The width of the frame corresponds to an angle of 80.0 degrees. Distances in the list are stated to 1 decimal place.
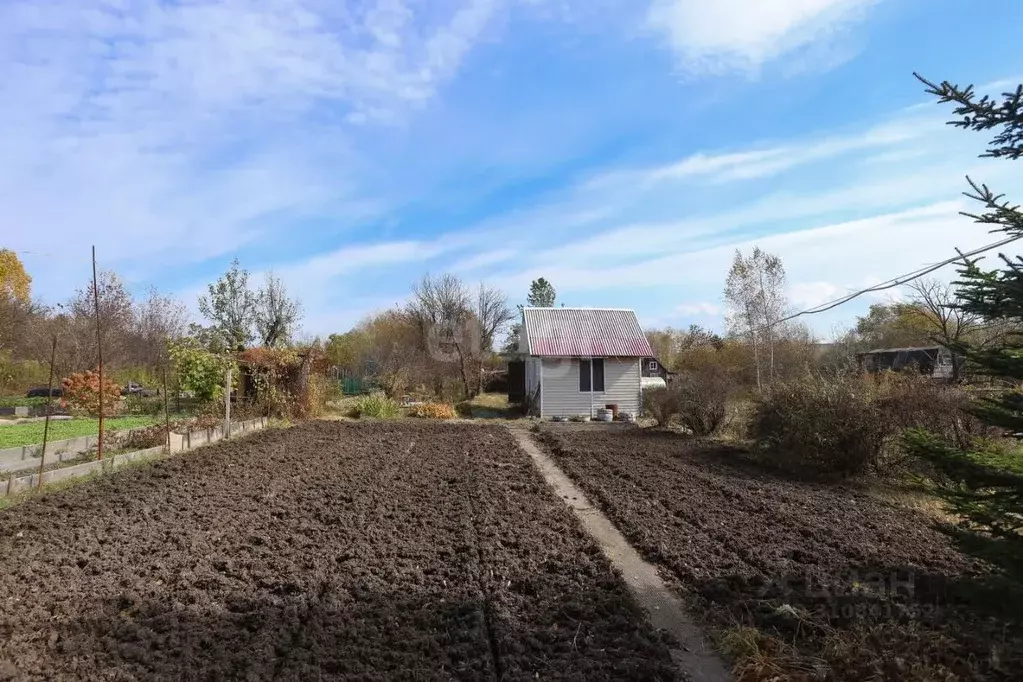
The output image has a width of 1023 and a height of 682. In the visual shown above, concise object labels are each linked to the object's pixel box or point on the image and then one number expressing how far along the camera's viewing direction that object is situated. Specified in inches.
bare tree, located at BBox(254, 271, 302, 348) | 1064.2
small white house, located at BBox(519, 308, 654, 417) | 787.4
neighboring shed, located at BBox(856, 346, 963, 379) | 828.1
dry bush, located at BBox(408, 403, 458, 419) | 758.5
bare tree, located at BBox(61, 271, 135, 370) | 869.2
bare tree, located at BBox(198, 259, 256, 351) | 1053.2
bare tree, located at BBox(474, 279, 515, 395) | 1332.4
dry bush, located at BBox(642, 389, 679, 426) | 594.5
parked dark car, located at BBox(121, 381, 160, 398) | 823.5
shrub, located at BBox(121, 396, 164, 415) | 721.0
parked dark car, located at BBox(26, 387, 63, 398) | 1071.8
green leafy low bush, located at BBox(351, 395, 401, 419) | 743.7
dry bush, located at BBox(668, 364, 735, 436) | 543.5
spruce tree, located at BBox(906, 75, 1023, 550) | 116.0
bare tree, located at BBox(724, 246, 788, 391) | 1034.7
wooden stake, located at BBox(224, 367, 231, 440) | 491.5
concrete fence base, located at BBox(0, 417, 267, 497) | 272.5
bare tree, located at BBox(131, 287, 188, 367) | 1070.4
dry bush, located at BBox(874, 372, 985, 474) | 343.3
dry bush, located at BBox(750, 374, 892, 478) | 349.7
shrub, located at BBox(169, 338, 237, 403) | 587.8
